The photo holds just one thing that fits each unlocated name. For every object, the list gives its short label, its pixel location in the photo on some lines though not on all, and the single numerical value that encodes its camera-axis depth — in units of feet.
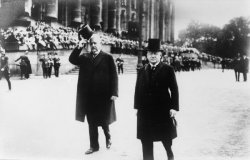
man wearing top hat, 20.56
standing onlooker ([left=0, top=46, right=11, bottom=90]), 51.43
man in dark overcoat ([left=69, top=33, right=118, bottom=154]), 23.76
